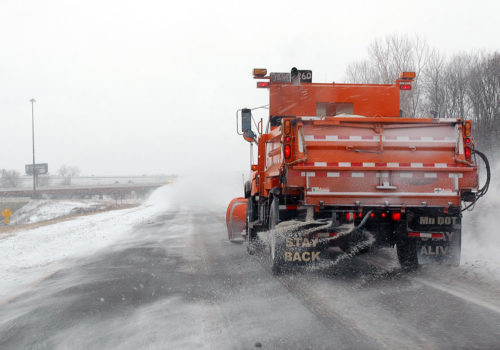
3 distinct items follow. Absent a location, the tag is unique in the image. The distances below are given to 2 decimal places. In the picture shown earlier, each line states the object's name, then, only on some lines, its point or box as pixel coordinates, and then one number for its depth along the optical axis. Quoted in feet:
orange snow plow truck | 21.98
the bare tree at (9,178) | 449.06
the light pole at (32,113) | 184.96
